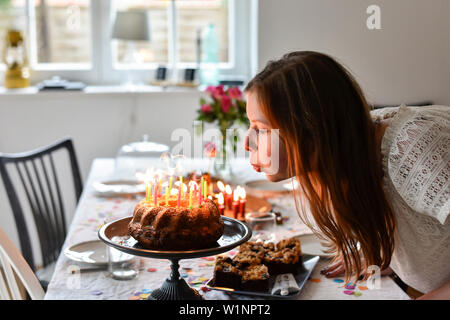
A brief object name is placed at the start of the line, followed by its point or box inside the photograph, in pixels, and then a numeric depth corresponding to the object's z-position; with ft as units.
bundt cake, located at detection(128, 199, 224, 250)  3.58
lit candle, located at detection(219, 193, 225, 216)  5.32
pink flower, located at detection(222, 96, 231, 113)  7.13
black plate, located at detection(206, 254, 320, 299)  3.87
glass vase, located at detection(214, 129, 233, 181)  7.43
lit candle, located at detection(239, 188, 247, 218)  5.70
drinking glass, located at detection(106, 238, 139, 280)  4.34
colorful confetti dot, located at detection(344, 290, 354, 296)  4.09
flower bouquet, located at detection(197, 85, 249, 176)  7.16
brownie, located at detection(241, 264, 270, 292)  3.93
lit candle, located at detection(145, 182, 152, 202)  4.00
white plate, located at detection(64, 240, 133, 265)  4.57
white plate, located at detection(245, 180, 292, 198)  6.95
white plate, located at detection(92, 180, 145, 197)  6.88
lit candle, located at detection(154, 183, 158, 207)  3.88
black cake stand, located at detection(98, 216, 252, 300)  3.47
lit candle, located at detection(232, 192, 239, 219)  5.68
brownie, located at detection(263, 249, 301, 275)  4.24
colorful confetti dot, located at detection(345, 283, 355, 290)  4.18
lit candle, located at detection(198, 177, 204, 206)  3.81
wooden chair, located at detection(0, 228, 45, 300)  4.07
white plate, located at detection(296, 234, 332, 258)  4.75
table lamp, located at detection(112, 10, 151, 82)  10.27
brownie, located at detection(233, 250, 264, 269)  4.09
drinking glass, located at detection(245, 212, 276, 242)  5.48
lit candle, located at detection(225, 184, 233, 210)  5.98
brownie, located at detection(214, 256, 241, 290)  3.96
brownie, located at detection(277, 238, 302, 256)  4.41
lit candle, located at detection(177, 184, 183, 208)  3.78
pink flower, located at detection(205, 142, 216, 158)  7.23
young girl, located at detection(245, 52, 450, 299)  3.22
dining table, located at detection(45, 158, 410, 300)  4.03
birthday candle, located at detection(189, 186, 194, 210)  3.81
